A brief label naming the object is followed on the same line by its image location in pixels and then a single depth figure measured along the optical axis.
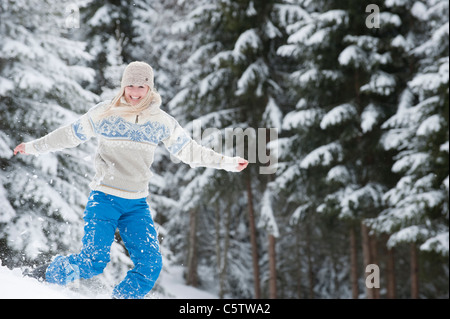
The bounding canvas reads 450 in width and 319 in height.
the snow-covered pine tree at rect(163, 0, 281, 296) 15.29
